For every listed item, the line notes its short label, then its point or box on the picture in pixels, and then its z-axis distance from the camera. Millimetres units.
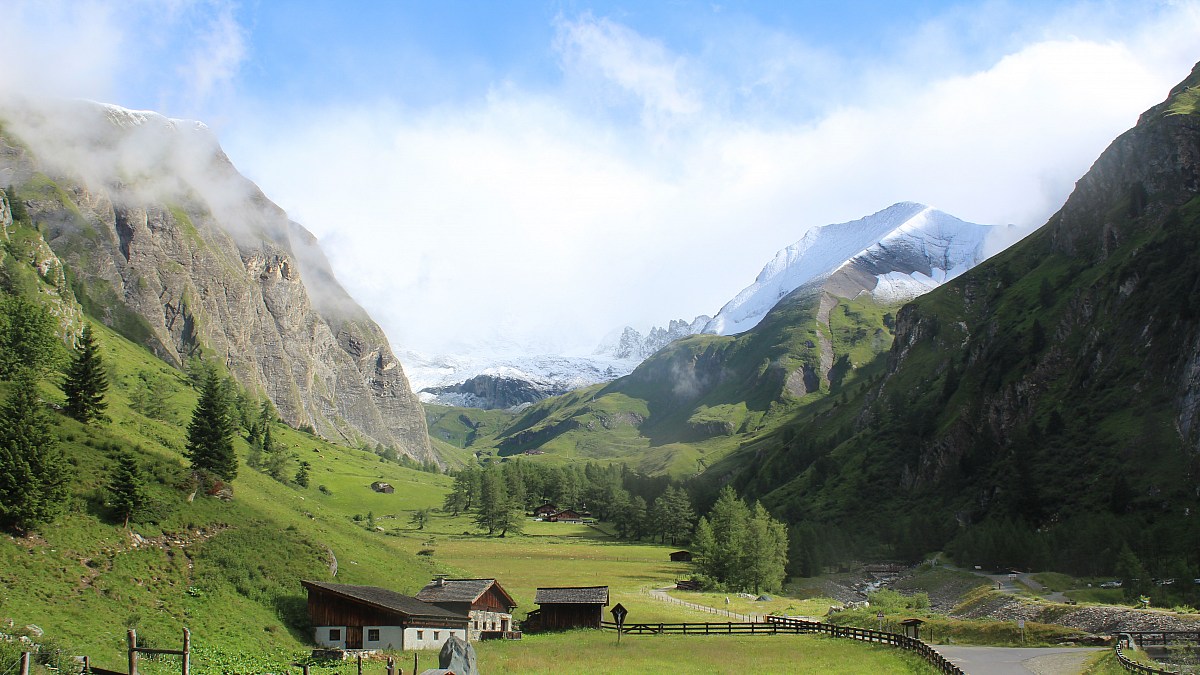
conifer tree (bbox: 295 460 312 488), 172875
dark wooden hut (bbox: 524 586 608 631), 75125
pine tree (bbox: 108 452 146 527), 52562
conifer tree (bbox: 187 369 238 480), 68688
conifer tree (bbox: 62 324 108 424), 63625
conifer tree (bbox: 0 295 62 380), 75138
